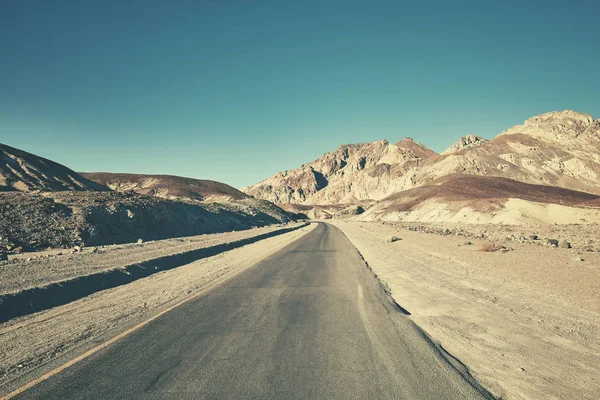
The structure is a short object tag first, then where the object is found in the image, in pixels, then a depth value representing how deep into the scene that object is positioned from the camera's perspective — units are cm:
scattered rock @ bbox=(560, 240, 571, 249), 1781
